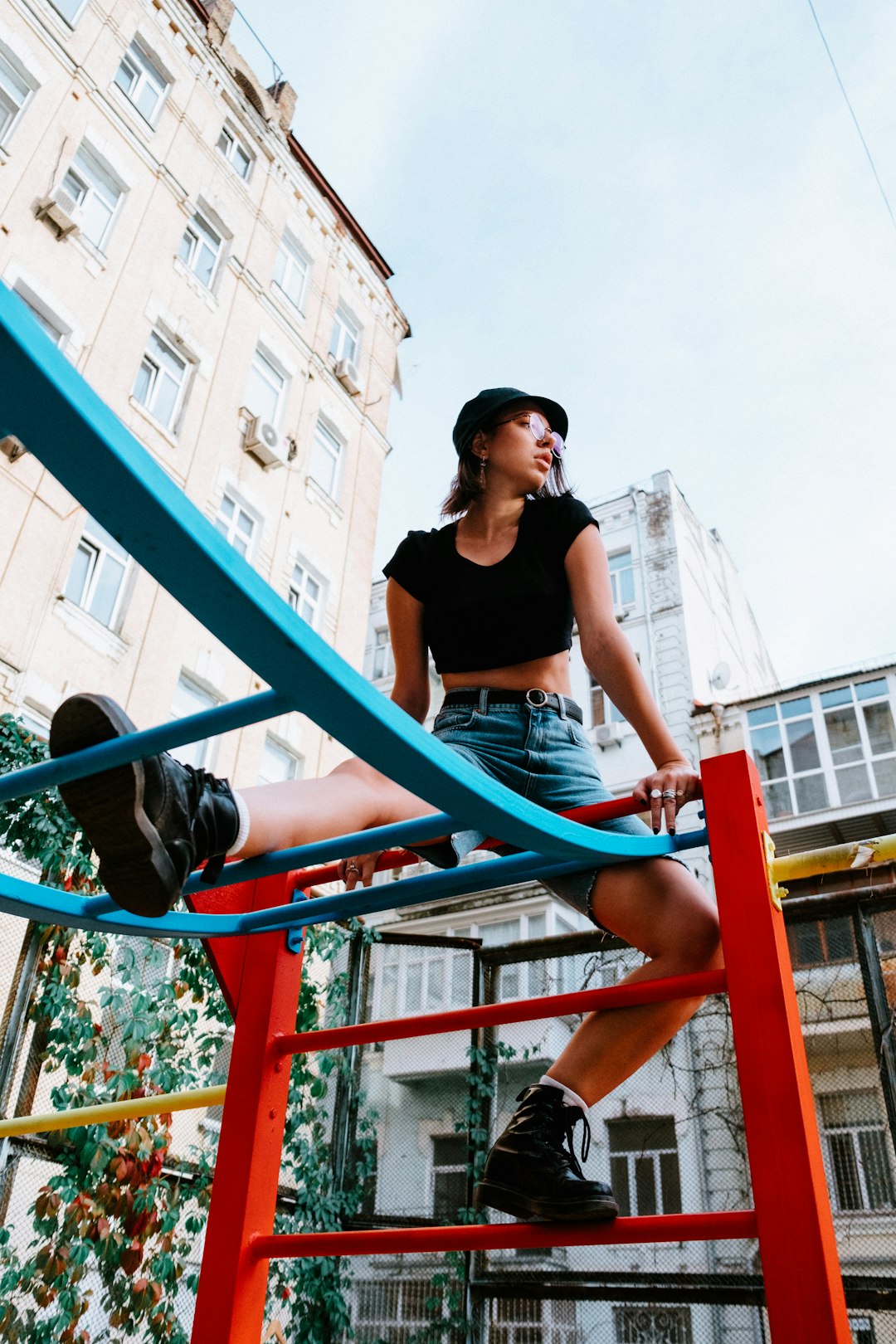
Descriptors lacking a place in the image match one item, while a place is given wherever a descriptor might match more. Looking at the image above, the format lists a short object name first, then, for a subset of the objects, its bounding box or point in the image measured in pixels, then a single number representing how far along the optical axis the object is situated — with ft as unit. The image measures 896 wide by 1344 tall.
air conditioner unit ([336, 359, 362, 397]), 42.78
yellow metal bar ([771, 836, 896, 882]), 4.78
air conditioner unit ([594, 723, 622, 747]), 51.90
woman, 3.56
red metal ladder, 3.63
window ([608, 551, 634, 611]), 59.21
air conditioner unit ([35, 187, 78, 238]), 29.50
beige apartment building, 28.35
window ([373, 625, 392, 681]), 64.28
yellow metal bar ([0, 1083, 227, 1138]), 5.94
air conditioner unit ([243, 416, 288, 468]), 36.19
